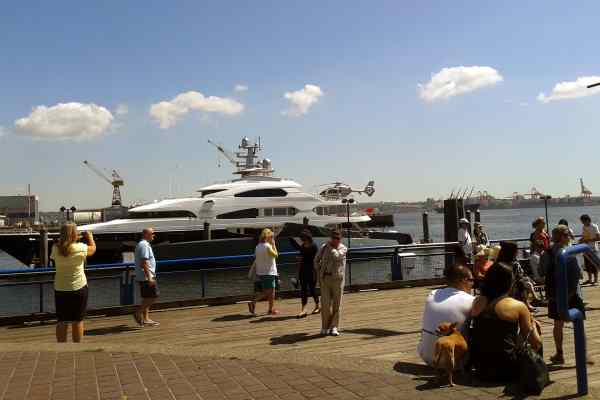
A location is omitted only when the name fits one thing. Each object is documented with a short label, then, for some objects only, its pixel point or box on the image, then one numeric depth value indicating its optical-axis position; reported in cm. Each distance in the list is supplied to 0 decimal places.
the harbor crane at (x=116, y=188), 9788
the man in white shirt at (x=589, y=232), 908
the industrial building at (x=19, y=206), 13700
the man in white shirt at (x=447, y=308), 468
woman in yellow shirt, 595
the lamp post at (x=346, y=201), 3622
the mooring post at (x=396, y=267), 1236
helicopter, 3962
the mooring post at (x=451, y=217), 1777
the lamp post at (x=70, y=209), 3471
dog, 426
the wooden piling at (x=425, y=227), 3658
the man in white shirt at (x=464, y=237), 1068
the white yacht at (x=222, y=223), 2959
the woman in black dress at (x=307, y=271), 859
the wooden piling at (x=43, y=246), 3122
